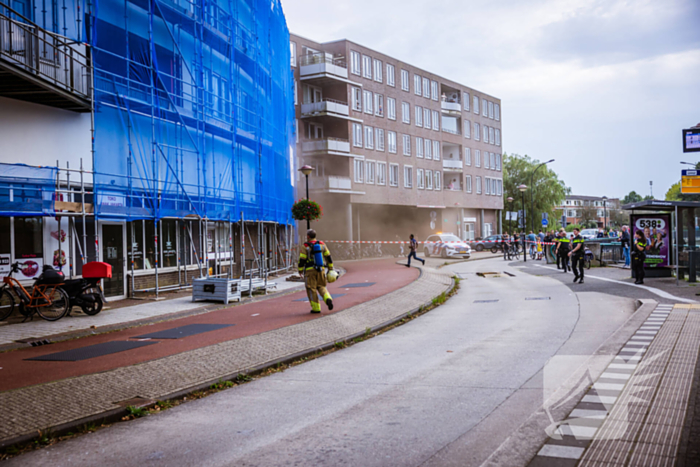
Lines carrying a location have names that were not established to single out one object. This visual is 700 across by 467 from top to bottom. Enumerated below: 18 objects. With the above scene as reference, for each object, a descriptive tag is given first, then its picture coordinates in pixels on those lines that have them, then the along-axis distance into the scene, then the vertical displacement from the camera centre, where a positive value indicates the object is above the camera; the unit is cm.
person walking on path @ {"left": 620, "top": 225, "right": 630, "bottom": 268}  2502 -70
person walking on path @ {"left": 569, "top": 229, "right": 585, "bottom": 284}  1911 -84
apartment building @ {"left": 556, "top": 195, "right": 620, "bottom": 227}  12761 +509
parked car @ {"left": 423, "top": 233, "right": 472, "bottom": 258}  3712 -98
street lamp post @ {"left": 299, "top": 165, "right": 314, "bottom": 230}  2341 +250
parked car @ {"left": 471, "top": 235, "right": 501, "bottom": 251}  5076 -107
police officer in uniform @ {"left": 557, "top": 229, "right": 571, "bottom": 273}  2378 -83
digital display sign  1291 +183
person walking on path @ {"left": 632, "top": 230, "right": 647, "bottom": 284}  1747 -79
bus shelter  1700 -24
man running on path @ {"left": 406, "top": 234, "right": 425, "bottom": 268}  2877 -72
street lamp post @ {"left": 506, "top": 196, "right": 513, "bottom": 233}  7669 +82
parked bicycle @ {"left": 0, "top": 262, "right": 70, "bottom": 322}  1244 -119
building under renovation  1342 +279
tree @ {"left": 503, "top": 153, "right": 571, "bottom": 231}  7500 +543
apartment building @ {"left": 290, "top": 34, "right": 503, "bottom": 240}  4325 +725
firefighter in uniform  1262 -71
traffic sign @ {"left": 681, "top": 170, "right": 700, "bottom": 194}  1428 +105
